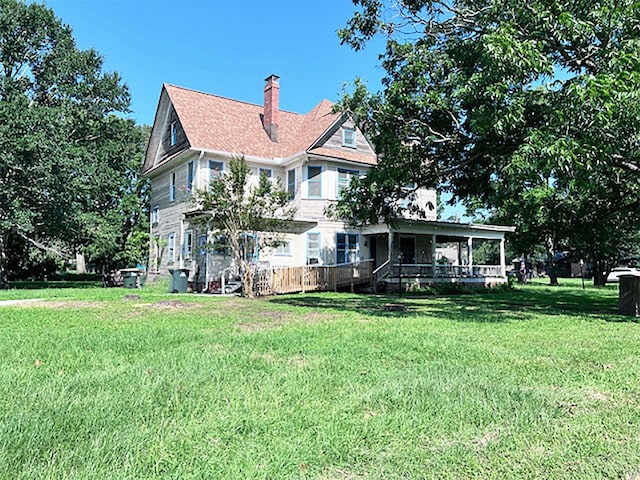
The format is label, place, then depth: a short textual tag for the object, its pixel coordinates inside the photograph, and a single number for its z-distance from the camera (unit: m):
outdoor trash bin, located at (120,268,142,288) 21.77
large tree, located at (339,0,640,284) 8.13
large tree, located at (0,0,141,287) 22.23
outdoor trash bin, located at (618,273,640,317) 10.84
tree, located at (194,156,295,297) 15.57
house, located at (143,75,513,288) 20.20
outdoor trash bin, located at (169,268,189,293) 18.39
